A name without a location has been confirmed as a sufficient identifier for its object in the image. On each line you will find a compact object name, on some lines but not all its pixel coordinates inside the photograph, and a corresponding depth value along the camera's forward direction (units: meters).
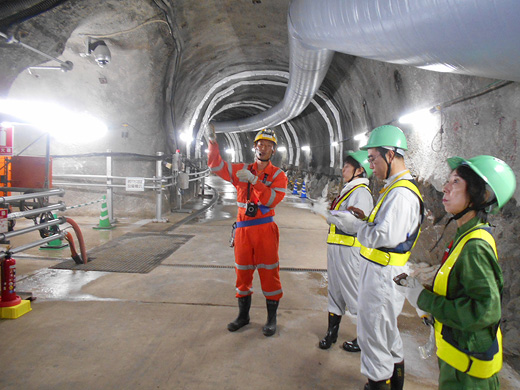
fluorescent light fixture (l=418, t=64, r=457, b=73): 2.72
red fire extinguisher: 3.39
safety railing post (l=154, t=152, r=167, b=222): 8.67
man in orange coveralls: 3.22
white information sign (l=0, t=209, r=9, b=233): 3.29
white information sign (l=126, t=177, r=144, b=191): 8.16
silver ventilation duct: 1.91
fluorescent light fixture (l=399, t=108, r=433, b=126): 5.43
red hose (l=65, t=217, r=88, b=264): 5.03
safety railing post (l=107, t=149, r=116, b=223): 8.28
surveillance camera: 7.21
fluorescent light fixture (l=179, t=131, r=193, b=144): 11.81
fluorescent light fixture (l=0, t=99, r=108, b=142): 8.40
